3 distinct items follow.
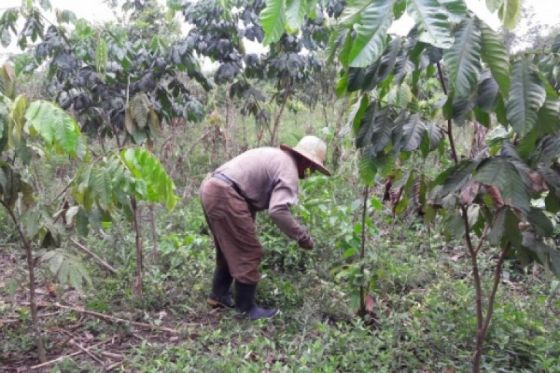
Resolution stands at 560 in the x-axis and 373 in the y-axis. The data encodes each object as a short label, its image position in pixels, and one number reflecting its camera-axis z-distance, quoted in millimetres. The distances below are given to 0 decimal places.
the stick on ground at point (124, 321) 3553
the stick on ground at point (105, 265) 4181
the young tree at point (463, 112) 1092
